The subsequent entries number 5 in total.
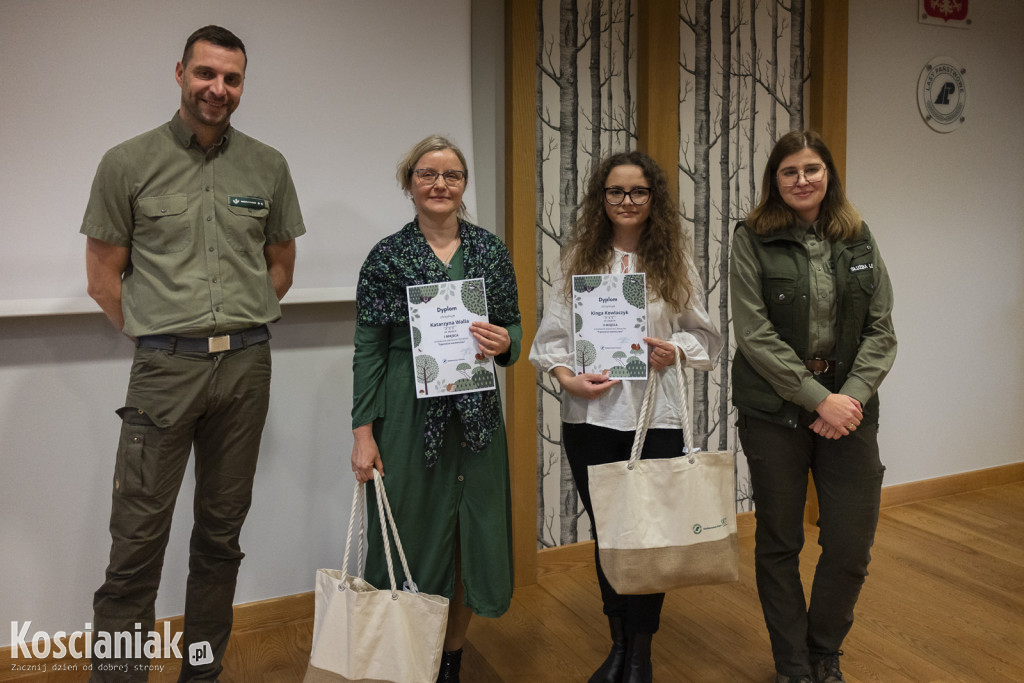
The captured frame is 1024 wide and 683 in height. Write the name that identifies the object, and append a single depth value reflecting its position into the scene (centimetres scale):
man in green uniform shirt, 193
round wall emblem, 384
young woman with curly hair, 206
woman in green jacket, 207
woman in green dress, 192
